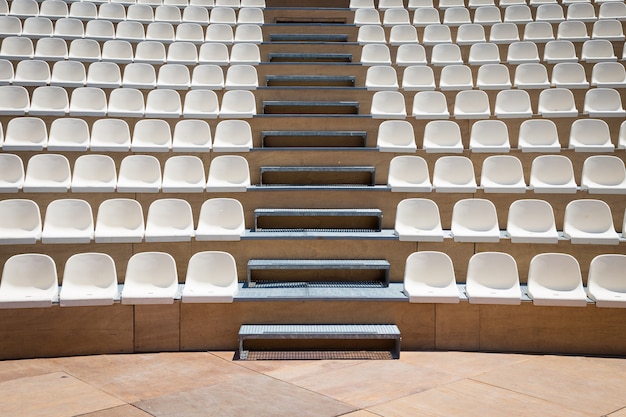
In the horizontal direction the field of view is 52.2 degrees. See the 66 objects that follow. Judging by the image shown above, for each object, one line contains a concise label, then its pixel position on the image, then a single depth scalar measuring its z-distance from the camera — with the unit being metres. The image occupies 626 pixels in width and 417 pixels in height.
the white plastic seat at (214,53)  6.62
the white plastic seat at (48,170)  4.60
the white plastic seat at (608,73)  6.00
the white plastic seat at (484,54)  6.56
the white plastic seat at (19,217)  4.15
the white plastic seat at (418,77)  6.14
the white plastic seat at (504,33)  7.05
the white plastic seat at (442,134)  5.17
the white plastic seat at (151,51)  6.57
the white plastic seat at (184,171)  4.64
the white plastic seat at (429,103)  5.66
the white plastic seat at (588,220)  4.28
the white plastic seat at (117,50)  6.54
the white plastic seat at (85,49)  6.50
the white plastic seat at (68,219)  4.17
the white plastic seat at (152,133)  5.06
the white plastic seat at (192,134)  5.10
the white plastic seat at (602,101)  5.59
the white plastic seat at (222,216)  4.29
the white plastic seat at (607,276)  3.88
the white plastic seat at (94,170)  4.61
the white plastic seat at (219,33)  7.16
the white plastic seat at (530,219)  4.27
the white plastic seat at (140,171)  4.63
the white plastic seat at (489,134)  5.14
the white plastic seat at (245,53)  6.66
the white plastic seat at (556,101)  5.64
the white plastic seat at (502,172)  4.72
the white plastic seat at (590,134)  5.19
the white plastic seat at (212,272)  3.88
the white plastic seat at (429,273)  3.92
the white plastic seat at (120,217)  4.22
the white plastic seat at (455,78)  6.05
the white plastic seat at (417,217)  4.34
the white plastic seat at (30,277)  3.75
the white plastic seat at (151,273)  3.86
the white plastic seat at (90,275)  3.81
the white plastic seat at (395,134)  5.20
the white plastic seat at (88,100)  5.51
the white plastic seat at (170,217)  4.24
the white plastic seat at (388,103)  5.71
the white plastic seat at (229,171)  4.71
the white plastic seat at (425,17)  7.60
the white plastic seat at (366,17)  7.59
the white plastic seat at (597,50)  6.50
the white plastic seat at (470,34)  7.03
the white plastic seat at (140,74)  6.05
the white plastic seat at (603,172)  4.71
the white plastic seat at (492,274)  3.88
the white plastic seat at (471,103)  5.67
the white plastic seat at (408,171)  4.75
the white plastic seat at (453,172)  4.70
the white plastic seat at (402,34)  7.18
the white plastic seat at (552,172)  4.73
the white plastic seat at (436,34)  7.08
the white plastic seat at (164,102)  5.60
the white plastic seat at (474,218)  4.28
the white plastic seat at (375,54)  6.71
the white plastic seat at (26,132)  4.98
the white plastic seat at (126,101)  5.55
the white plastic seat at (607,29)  6.90
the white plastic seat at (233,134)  5.16
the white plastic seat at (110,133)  5.02
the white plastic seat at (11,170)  4.55
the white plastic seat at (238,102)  5.64
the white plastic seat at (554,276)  3.86
